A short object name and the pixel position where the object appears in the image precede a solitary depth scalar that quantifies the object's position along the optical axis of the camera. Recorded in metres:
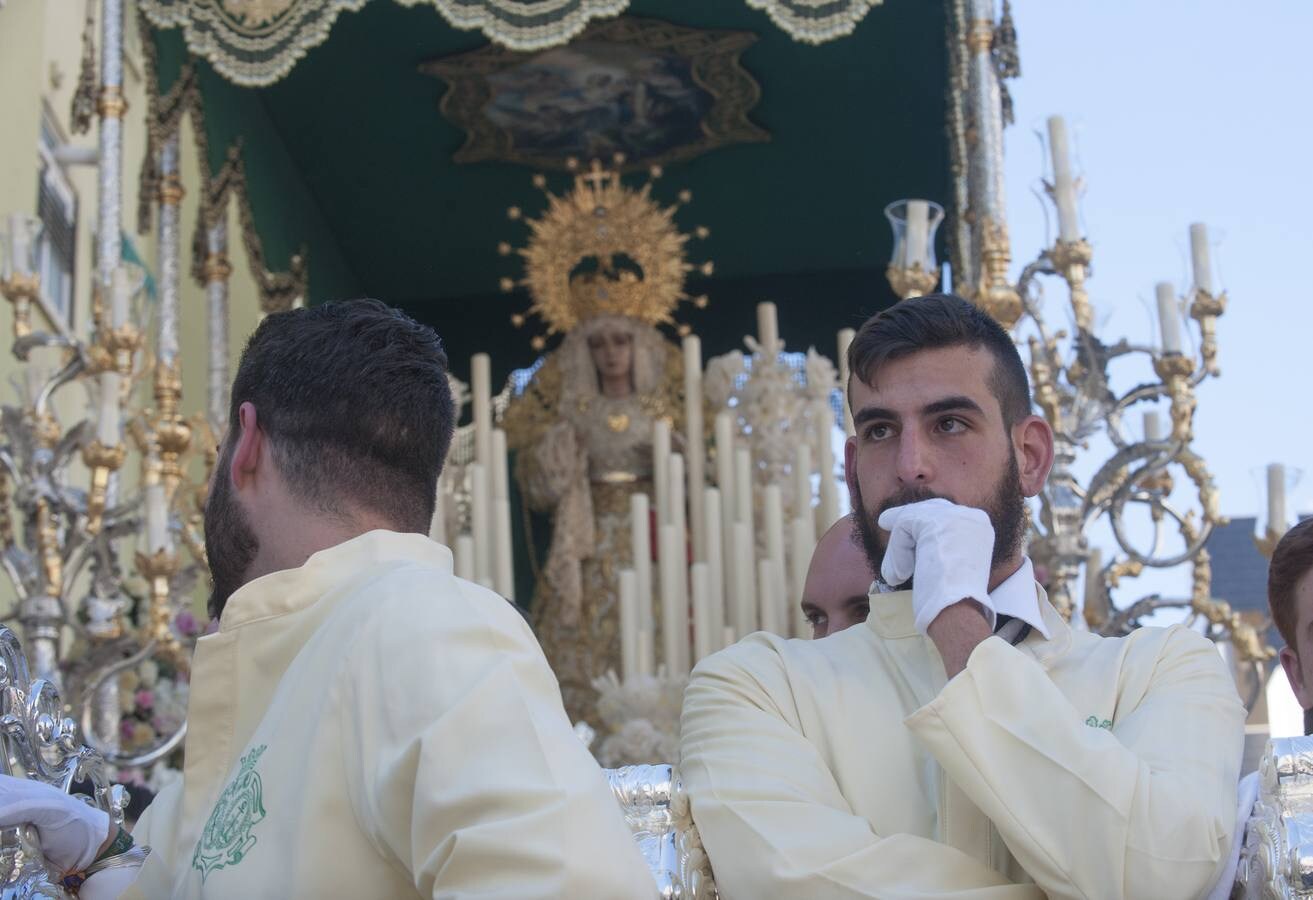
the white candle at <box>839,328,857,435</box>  5.07
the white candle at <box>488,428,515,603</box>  5.38
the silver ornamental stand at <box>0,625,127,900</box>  2.04
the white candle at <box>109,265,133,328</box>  5.25
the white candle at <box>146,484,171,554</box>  4.97
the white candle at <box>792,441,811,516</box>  5.42
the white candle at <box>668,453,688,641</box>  5.36
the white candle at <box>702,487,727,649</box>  5.22
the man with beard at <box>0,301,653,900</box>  1.45
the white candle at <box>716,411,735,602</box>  5.41
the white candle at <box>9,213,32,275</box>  5.12
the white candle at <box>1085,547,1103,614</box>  5.16
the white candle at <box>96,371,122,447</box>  5.03
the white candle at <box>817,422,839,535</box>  5.44
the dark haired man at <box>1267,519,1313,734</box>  2.33
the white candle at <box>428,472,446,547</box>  5.31
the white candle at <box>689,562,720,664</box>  5.12
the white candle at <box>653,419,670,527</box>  5.51
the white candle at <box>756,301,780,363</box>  5.72
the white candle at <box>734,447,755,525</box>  5.37
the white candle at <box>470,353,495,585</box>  5.45
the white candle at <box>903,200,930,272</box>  5.05
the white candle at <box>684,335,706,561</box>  5.56
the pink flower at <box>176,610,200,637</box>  5.49
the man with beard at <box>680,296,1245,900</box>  1.79
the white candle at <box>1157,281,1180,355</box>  5.15
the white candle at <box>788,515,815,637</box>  5.15
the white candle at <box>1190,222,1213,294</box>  5.18
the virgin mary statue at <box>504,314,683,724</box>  6.29
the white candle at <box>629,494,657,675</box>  5.36
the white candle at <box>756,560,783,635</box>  5.21
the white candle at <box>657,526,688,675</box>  5.19
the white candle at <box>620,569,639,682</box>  5.20
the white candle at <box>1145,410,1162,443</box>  6.01
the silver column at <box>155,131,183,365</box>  6.13
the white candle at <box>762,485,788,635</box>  5.23
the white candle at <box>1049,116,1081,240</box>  5.20
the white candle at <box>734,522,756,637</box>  5.25
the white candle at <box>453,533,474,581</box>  5.27
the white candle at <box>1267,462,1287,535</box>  5.29
